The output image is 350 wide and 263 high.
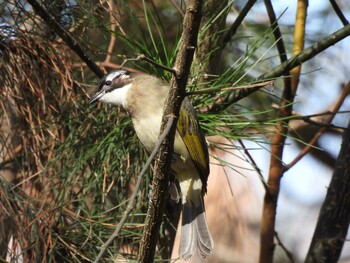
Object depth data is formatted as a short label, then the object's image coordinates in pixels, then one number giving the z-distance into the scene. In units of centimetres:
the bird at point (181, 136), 552
